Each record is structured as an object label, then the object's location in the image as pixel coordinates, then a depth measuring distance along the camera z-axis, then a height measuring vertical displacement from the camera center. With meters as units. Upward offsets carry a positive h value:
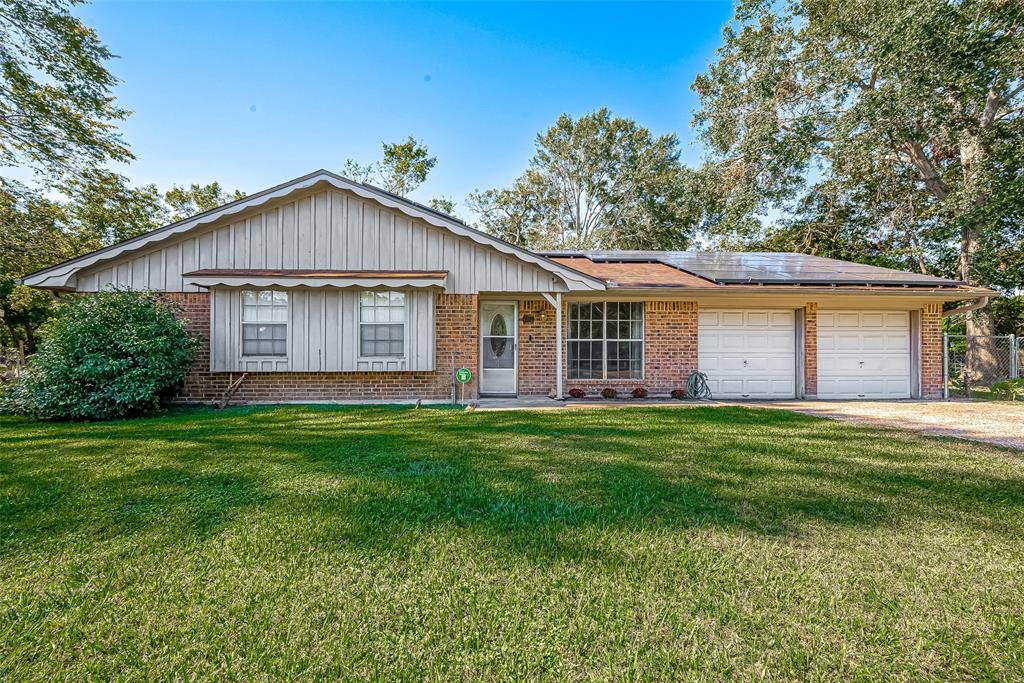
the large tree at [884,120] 12.44 +7.56
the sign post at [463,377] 9.42 -0.54
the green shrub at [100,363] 7.61 -0.20
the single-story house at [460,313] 9.29 +0.85
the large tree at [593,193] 26.27 +9.72
